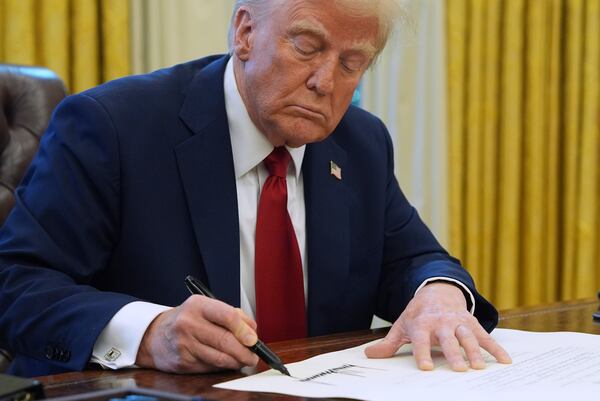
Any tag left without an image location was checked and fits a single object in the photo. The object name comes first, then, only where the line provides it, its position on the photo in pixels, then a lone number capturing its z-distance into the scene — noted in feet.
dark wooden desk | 4.11
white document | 3.95
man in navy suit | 5.07
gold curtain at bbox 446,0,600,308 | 13.67
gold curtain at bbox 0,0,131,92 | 9.45
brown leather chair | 7.36
